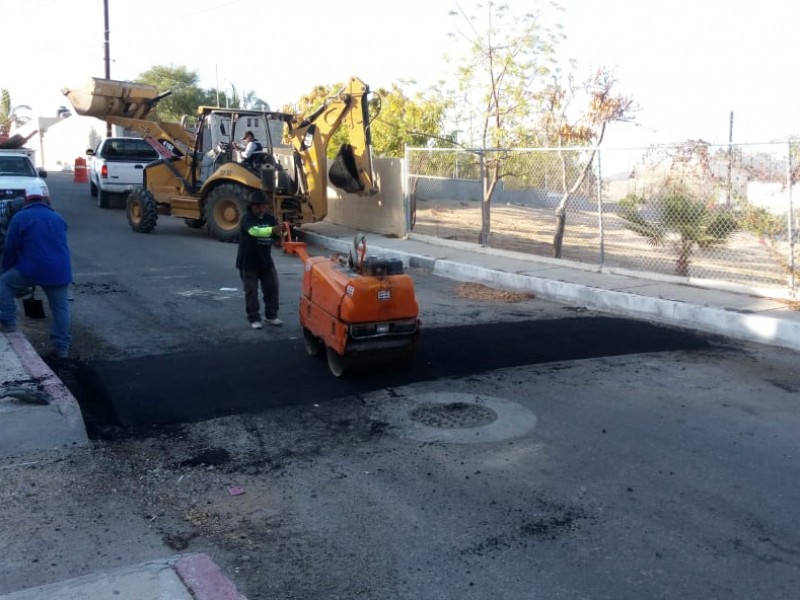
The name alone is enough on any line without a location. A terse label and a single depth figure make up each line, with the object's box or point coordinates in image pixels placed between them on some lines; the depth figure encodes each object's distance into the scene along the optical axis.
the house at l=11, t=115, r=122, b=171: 53.84
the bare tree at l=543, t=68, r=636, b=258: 16.05
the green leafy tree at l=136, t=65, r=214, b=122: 55.41
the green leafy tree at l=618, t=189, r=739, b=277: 11.27
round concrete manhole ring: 5.72
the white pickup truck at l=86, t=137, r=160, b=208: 21.73
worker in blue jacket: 7.34
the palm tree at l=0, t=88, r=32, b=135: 62.59
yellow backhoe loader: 15.59
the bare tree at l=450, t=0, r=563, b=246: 16.30
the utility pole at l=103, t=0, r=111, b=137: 35.34
